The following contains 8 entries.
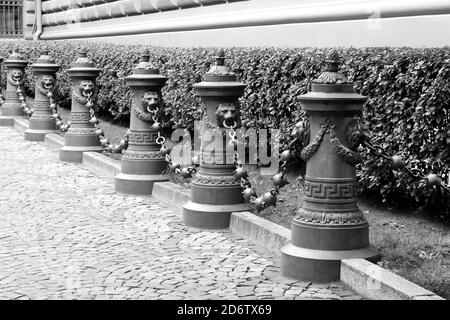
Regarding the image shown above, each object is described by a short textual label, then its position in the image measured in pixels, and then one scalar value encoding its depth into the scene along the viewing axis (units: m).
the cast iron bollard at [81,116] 11.64
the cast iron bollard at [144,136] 9.08
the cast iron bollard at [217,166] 7.39
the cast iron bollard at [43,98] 13.65
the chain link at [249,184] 6.33
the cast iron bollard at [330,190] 5.70
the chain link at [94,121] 11.21
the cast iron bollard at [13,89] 16.50
